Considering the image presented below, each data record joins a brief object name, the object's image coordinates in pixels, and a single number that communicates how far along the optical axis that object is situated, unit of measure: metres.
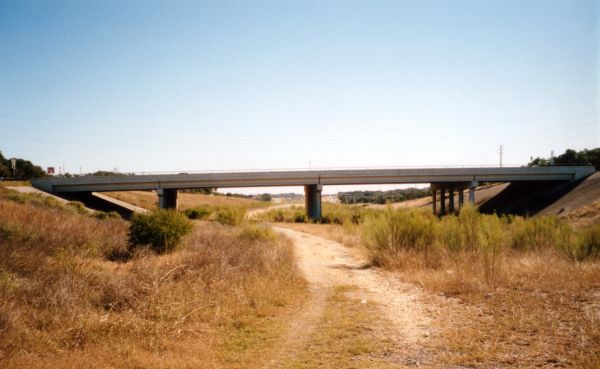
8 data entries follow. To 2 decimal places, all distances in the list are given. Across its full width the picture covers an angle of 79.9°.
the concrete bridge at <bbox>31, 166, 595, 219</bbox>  45.16
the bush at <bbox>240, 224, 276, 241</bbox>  20.31
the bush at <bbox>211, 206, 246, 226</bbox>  29.94
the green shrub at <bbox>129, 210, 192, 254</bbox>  14.84
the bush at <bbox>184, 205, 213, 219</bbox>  44.56
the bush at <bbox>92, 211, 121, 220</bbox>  25.24
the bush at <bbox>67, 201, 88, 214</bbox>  32.16
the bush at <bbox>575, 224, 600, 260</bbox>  13.22
